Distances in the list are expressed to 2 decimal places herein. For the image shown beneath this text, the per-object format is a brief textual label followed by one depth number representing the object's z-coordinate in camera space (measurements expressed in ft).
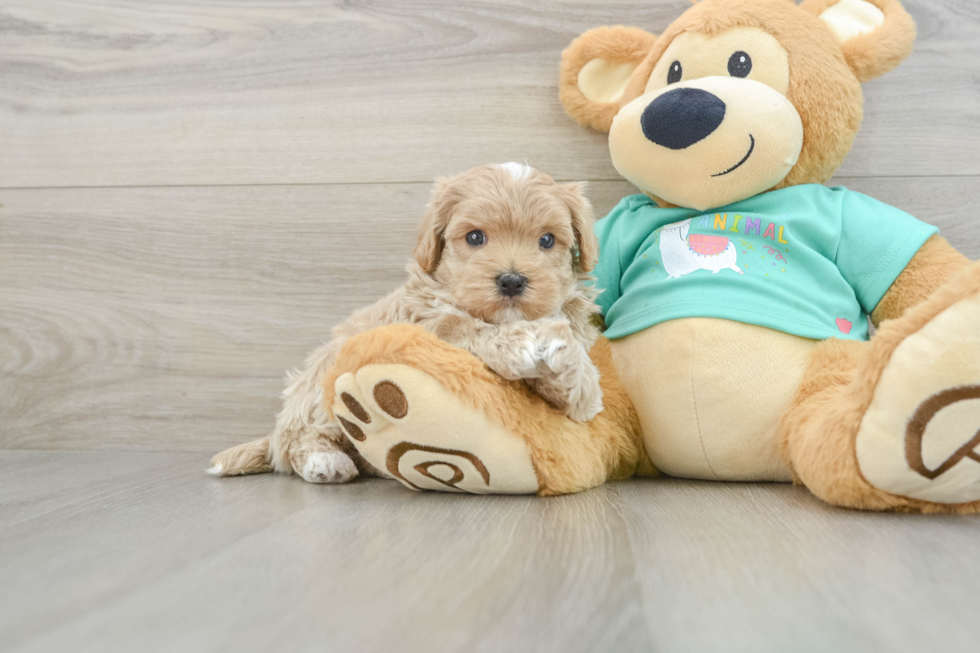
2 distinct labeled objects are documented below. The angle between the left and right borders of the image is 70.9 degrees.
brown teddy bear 2.57
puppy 2.66
